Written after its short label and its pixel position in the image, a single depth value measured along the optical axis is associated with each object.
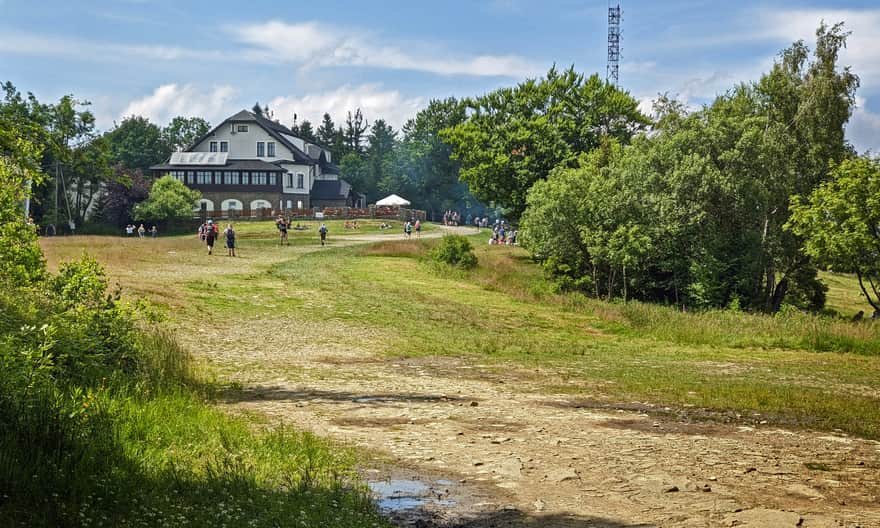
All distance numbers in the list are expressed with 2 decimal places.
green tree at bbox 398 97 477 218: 130.25
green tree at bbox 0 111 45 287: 14.22
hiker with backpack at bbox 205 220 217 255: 53.41
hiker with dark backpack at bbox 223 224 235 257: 52.94
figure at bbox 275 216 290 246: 66.75
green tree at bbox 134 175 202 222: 89.88
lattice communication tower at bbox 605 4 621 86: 94.62
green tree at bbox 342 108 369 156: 176.50
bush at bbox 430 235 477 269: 54.67
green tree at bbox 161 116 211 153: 144.50
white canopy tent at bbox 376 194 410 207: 106.49
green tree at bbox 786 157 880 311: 42.47
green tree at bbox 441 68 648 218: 66.50
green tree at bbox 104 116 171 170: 121.84
